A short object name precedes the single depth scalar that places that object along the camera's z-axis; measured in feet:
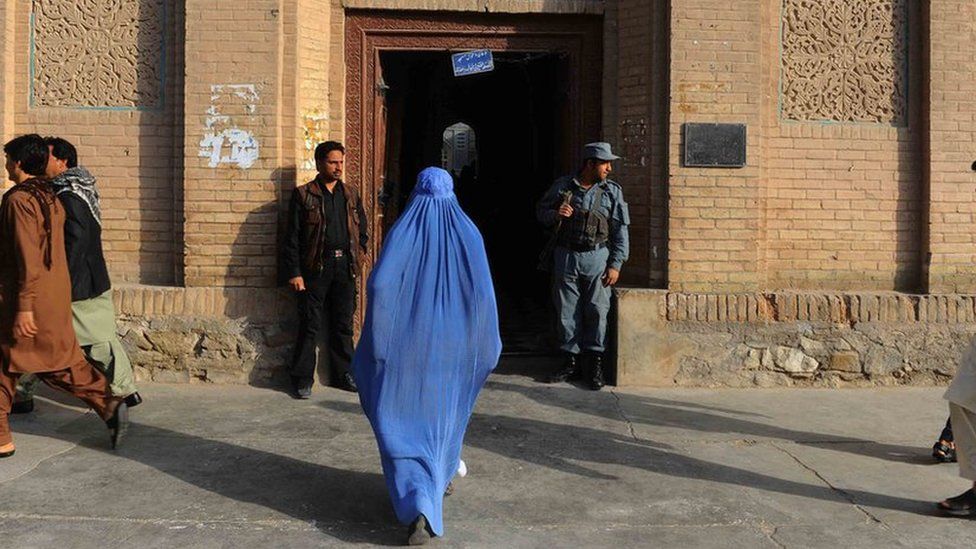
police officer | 22.03
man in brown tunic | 16.01
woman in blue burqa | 13.04
